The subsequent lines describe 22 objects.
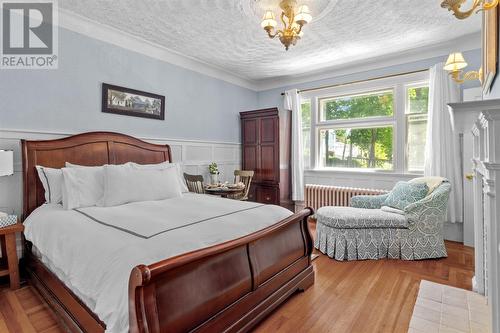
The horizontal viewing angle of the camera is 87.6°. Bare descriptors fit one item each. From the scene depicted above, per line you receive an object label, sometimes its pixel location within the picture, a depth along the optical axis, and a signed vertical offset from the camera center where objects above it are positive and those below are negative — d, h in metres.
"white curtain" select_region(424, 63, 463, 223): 3.35 +0.32
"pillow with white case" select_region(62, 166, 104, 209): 2.33 -0.16
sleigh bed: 1.17 -0.66
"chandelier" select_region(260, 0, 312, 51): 2.17 +1.26
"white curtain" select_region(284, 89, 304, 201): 4.66 +0.20
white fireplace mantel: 0.87 +0.03
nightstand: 2.19 -0.73
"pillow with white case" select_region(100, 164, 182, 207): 2.48 -0.17
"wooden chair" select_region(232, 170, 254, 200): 4.07 -0.20
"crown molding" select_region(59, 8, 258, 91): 2.81 +1.61
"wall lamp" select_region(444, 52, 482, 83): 2.41 +0.95
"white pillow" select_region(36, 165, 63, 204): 2.49 -0.13
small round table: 3.70 -0.33
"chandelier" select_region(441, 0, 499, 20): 1.22 +0.78
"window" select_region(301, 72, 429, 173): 3.82 +0.67
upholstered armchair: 2.86 -0.77
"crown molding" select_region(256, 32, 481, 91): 3.34 +1.59
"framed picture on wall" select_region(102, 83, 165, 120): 3.14 +0.85
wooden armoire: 4.46 +0.23
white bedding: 1.26 -0.42
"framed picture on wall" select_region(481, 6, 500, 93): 1.44 +0.73
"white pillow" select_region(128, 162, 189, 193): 2.97 +0.02
